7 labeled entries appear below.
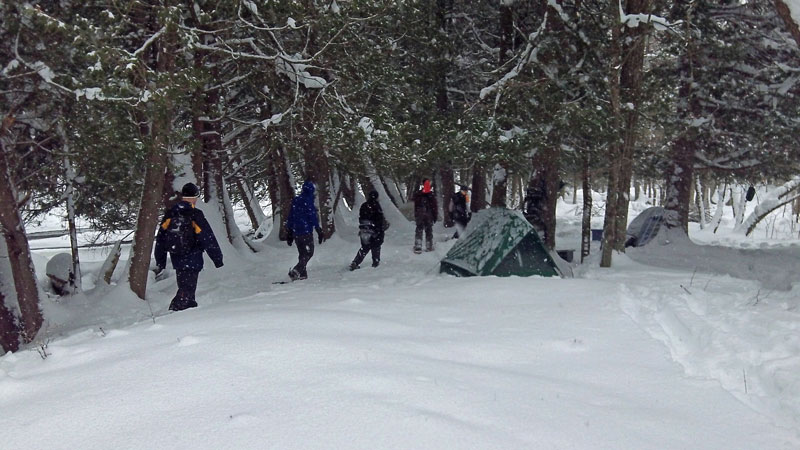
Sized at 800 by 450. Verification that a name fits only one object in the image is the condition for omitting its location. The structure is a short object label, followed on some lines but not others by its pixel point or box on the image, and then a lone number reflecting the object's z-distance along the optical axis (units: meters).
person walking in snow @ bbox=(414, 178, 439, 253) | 13.36
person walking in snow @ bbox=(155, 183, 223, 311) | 6.92
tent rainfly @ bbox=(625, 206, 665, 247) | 14.74
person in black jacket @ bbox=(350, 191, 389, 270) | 11.34
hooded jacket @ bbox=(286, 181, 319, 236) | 10.01
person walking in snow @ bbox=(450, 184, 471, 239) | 17.12
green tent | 8.60
